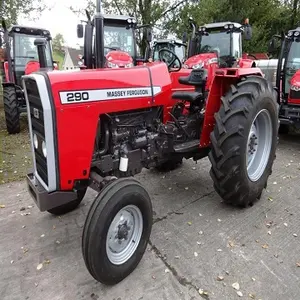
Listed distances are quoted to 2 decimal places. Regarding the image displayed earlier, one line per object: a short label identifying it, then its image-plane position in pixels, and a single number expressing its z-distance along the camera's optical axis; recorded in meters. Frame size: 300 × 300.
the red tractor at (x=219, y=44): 5.89
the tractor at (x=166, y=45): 10.94
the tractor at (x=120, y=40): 6.45
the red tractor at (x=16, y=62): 6.48
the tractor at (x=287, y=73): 5.45
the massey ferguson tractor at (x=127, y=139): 2.02
